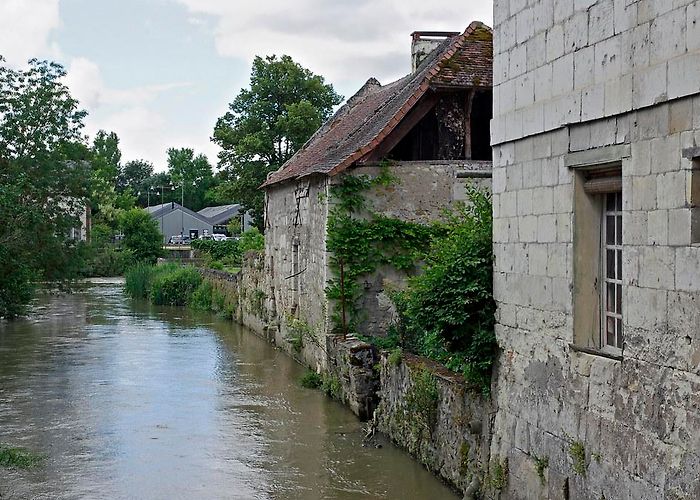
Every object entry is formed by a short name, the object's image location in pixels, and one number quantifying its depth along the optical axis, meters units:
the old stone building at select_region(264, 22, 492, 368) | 16.58
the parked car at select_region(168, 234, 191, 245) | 79.29
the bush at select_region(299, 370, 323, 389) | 17.39
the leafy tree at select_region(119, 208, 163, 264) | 56.94
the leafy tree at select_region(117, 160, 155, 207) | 116.25
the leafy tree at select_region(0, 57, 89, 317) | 24.97
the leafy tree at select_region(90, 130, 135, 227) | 31.90
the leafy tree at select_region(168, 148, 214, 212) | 112.25
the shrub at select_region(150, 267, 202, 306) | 36.34
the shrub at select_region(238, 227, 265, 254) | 33.09
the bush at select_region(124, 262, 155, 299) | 39.10
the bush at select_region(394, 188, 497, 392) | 9.78
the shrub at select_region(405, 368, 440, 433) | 10.99
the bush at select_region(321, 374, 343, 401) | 15.60
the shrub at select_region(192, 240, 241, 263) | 46.44
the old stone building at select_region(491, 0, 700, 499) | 6.59
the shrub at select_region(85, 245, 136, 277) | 55.97
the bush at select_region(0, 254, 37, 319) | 22.83
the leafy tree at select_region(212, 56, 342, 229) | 40.62
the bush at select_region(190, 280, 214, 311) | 34.28
